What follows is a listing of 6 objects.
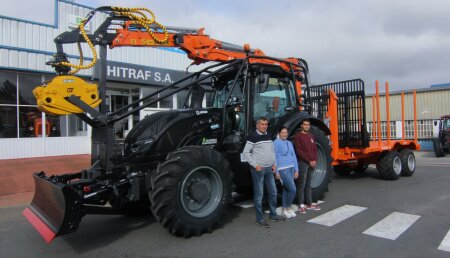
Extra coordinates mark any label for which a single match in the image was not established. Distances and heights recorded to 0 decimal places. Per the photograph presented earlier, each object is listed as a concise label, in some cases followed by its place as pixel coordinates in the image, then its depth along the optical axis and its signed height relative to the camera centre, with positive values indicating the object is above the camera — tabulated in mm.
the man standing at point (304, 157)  6688 -443
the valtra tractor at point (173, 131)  4992 +48
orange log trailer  9945 -47
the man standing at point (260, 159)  5754 -406
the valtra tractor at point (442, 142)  19500 -616
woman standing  6258 -593
